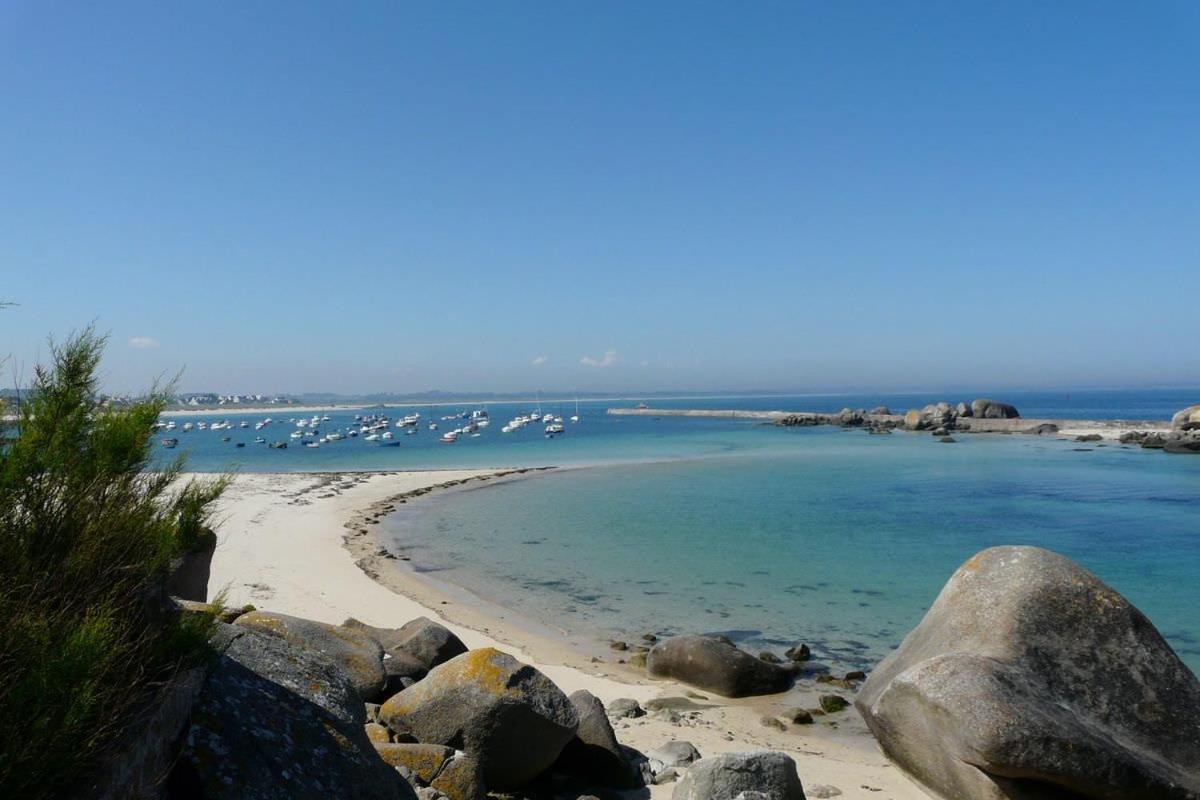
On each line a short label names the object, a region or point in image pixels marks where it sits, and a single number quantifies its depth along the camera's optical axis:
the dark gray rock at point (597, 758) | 8.96
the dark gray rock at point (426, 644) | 10.97
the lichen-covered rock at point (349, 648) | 7.65
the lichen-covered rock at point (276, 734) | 4.50
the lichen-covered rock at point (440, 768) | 6.87
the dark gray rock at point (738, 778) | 7.59
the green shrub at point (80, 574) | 3.36
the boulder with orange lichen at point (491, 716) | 7.70
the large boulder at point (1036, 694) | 8.13
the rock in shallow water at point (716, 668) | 14.13
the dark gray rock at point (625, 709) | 12.34
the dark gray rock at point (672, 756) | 9.94
